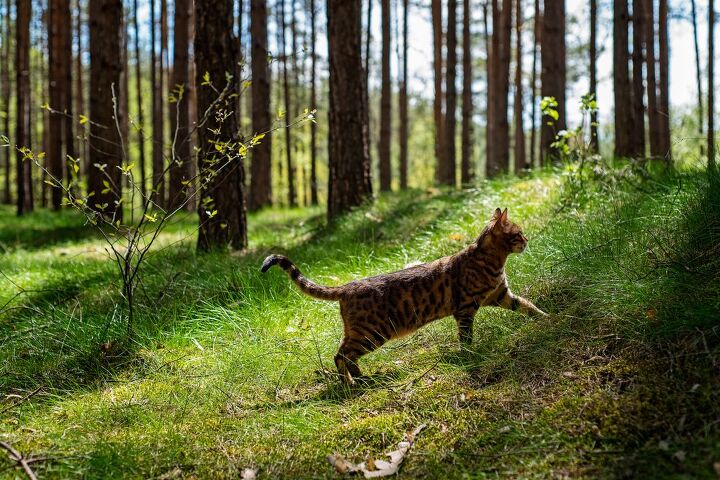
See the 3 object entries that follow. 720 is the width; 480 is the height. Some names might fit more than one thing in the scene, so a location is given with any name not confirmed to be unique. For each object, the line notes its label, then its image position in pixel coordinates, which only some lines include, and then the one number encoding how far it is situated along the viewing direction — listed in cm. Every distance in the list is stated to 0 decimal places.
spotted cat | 423
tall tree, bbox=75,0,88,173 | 2394
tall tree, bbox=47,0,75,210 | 1694
